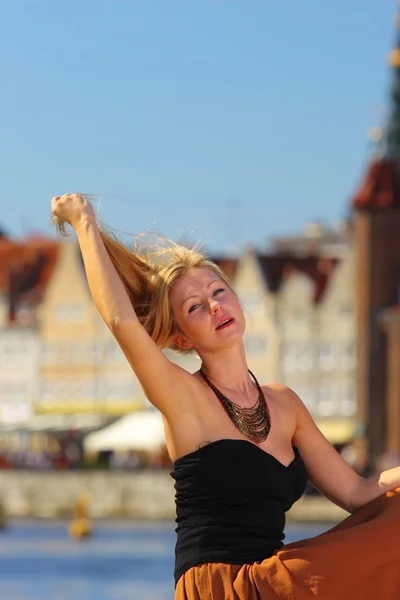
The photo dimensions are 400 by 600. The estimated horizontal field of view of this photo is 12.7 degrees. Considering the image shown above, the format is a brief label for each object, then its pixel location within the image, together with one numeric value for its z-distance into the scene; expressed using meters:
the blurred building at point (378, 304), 66.88
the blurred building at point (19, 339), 75.94
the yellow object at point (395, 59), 73.12
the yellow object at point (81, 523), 55.69
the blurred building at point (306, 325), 70.94
